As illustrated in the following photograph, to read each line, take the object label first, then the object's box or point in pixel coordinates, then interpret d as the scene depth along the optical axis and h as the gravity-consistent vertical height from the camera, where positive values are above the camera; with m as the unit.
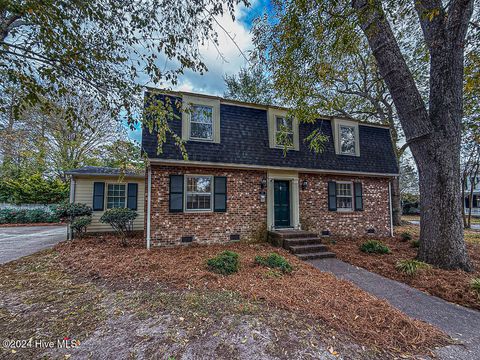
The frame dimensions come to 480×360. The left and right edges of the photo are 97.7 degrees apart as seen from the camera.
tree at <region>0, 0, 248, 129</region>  3.11 +2.32
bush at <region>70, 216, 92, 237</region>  7.86 -1.16
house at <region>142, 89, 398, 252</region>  6.66 +0.55
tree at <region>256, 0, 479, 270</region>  4.69 +2.47
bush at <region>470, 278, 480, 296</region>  3.65 -1.64
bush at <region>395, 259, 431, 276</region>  4.59 -1.65
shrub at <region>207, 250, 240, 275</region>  4.39 -1.53
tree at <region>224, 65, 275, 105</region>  15.66 +8.18
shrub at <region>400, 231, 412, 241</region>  8.29 -1.73
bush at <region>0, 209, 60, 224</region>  13.49 -1.58
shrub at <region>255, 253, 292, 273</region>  4.56 -1.57
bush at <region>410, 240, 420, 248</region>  6.95 -1.70
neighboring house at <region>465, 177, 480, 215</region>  27.31 -0.79
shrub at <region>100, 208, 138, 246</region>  6.73 -0.82
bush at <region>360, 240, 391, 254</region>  6.32 -1.68
